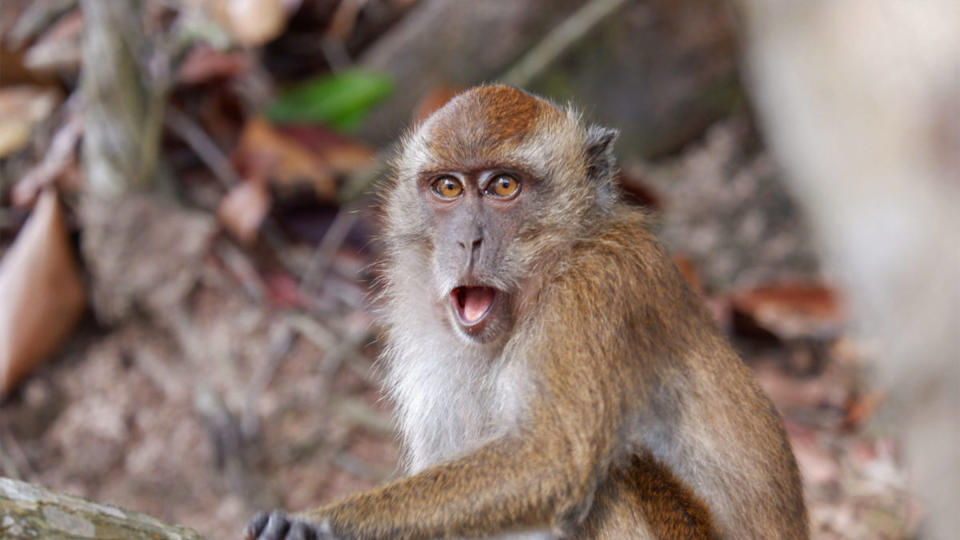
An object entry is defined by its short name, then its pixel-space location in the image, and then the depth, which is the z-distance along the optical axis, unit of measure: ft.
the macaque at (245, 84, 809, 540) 24.17
